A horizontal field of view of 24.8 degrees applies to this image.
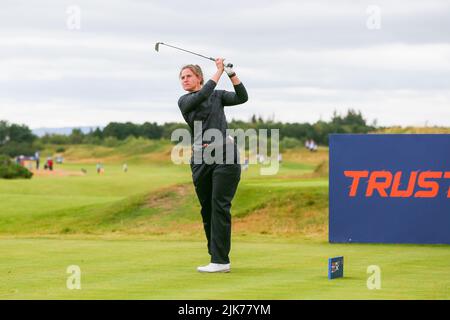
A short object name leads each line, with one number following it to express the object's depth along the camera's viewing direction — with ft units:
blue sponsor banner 55.62
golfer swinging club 35.81
